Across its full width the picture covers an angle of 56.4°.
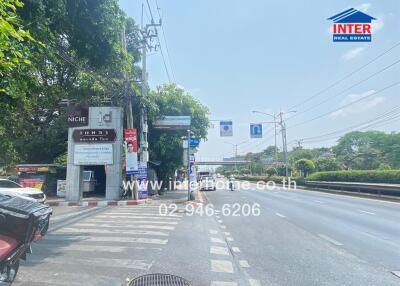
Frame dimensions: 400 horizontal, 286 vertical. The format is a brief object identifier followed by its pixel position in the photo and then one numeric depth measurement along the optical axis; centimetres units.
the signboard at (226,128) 3584
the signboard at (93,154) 2275
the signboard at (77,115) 2280
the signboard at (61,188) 2475
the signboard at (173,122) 2861
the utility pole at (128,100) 2125
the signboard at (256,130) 3853
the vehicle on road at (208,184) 4289
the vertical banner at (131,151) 2244
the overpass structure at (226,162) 12116
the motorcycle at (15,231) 482
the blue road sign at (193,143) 2441
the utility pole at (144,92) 2355
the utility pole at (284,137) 5122
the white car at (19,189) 1614
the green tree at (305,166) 5223
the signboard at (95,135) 2298
